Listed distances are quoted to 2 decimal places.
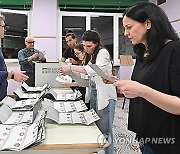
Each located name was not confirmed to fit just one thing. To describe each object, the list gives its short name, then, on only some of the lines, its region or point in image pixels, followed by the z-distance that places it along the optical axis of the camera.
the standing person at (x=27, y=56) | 3.49
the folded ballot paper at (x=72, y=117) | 1.38
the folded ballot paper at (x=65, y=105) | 1.59
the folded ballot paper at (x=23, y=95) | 2.07
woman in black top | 0.93
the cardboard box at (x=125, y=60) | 6.16
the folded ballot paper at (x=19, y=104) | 1.67
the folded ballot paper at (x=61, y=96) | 2.00
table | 1.02
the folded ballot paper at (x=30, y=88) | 2.46
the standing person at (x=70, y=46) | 3.74
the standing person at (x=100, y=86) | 2.04
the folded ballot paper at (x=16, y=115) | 1.32
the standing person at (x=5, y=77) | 2.12
